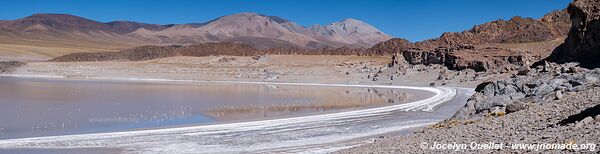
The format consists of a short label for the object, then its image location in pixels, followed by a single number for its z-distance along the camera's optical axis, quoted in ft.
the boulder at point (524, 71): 61.71
